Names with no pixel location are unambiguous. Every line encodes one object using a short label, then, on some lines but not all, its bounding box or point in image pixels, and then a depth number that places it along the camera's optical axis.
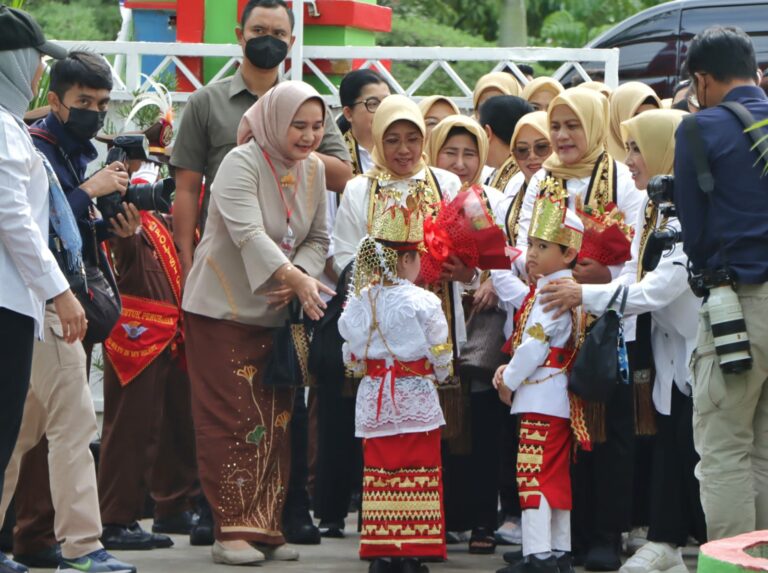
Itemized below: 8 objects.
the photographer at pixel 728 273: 9.75
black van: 22.08
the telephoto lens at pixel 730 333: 9.67
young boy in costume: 11.02
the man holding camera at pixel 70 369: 10.32
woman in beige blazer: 11.44
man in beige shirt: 12.40
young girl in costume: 11.03
